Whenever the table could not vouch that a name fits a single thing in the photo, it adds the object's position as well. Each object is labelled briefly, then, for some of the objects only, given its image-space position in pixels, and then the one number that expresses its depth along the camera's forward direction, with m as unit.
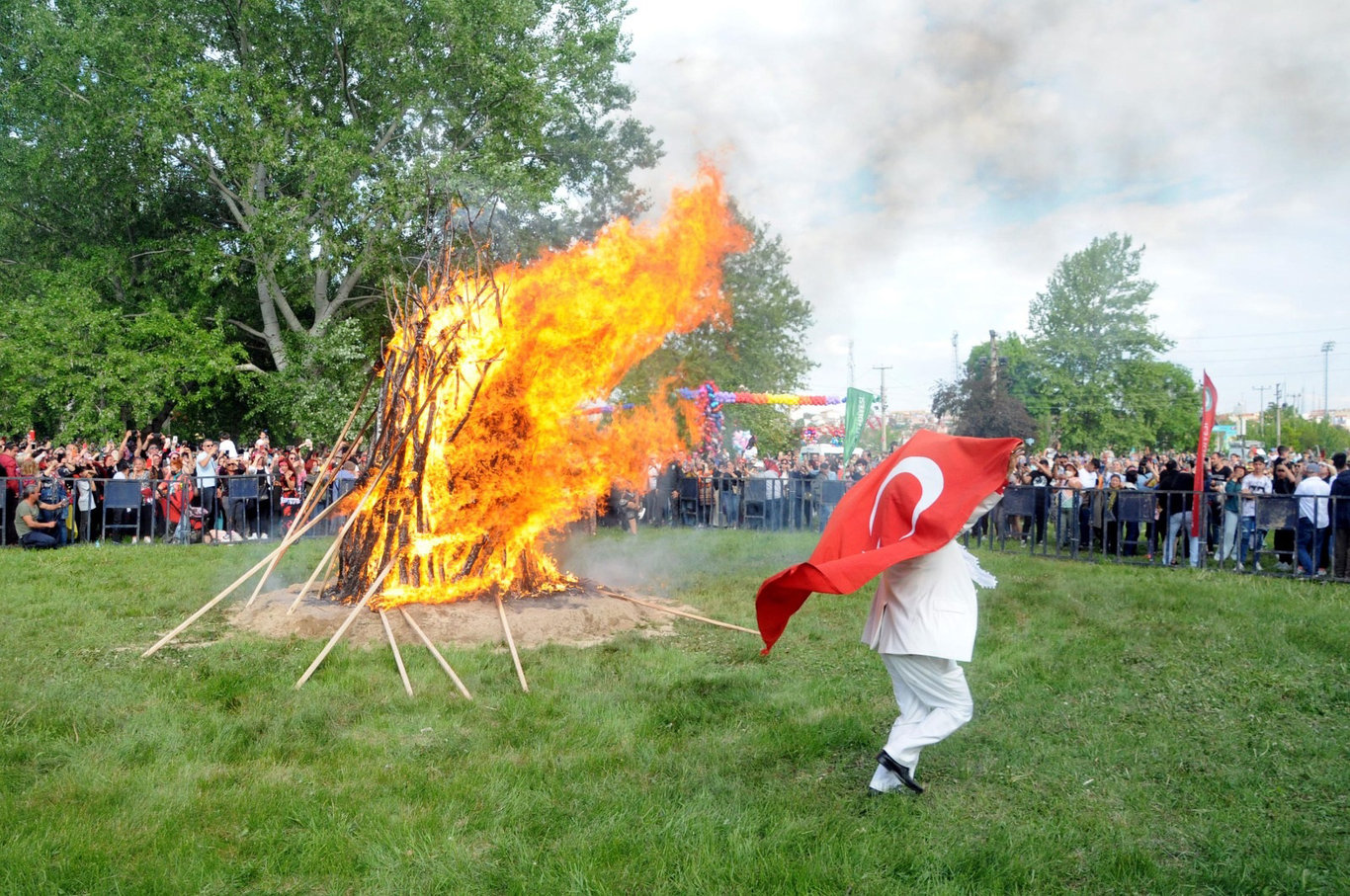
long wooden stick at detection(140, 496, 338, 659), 7.99
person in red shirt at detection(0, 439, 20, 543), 15.15
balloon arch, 26.78
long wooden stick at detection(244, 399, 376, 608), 8.80
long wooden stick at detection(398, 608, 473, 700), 7.02
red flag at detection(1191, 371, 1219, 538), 13.80
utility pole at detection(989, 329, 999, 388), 34.28
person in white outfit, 5.17
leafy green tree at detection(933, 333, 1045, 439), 33.19
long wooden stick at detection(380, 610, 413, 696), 7.10
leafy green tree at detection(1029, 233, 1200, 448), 49.62
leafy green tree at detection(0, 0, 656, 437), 22.09
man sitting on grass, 14.41
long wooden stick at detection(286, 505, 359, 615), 8.53
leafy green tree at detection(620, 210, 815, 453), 35.31
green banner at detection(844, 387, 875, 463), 23.39
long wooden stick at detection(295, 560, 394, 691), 7.29
